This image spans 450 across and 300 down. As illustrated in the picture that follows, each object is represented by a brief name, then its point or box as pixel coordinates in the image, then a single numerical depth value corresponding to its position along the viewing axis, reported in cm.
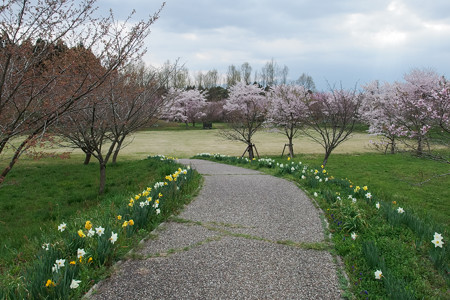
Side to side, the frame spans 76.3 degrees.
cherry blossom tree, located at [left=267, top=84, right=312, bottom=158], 2231
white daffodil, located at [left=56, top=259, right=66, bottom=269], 285
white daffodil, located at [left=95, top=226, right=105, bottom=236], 353
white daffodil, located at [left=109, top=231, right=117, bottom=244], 346
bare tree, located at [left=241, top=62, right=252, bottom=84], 6862
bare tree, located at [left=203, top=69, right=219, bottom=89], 7112
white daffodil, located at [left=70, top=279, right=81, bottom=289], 268
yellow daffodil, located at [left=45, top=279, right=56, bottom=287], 258
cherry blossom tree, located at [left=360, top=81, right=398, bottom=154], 2283
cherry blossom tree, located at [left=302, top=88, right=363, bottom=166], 1128
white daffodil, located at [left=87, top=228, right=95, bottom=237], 354
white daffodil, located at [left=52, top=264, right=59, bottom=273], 281
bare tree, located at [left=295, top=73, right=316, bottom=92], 6440
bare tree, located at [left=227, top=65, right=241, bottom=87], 6770
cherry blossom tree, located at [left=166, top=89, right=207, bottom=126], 4631
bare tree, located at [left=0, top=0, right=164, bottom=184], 371
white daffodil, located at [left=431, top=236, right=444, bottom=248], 352
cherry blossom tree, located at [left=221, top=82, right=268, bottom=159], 1668
